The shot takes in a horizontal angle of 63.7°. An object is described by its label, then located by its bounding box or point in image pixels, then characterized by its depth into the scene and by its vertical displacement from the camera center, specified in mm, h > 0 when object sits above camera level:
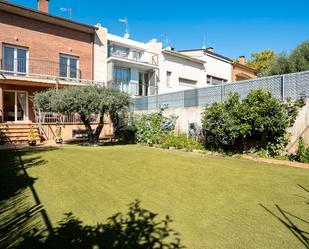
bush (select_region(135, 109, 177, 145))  15258 -288
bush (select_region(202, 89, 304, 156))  9688 +148
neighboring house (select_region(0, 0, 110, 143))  17578 +5114
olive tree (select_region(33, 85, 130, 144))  13250 +1168
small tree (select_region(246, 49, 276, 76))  44969 +12213
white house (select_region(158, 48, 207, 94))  26672 +5931
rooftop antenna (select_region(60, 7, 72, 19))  22641 +10221
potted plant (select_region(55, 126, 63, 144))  15703 -947
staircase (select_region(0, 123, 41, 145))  15292 -770
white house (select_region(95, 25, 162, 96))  22734 +5791
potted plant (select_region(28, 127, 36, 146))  14303 -987
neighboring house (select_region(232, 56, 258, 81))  34450 +7728
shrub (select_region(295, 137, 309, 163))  8977 -997
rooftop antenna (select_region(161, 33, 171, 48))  30258 +10226
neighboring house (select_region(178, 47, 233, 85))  30573 +7734
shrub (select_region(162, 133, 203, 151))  13159 -1040
